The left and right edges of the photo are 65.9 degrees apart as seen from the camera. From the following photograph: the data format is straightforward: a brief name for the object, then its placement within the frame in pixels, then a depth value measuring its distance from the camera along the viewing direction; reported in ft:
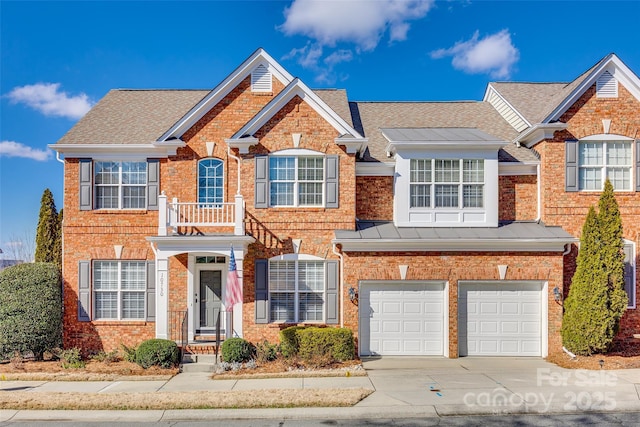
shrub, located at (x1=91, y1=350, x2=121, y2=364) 47.02
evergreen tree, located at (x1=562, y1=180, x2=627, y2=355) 43.70
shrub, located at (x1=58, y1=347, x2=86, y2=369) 44.96
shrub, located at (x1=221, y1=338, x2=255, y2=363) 44.14
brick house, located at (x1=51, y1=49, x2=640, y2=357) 47.50
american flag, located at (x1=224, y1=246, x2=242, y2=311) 44.45
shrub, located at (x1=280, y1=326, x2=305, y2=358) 44.57
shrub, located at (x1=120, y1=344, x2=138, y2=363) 46.19
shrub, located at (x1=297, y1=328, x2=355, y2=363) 43.68
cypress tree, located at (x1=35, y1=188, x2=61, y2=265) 59.06
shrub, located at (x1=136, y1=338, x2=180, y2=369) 43.50
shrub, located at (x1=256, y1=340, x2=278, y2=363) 44.86
